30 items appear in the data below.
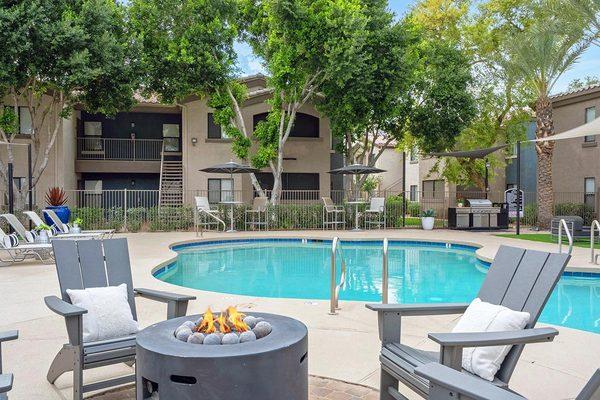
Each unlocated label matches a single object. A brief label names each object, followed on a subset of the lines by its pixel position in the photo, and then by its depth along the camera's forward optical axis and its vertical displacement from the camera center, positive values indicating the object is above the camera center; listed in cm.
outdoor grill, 1881 -79
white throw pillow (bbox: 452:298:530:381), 267 -80
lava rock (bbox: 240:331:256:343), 251 -74
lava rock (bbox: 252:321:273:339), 262 -73
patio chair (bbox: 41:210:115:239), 1116 -76
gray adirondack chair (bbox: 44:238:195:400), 305 -72
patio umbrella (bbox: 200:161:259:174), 1731 +106
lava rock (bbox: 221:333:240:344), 246 -73
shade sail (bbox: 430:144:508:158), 1672 +152
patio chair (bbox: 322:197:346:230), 1817 -71
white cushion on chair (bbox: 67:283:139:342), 339 -84
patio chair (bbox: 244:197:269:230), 1790 -74
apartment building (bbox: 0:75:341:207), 2089 +210
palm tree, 1672 +481
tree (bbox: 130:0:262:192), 1684 +548
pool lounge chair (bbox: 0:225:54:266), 948 -119
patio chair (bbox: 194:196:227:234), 1667 -63
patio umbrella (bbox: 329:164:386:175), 1781 +100
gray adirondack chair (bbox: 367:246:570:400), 248 -73
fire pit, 223 -83
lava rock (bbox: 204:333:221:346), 246 -73
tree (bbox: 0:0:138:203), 1377 +433
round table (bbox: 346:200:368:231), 1806 -63
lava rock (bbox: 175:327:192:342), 256 -74
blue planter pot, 1457 -43
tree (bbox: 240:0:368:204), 1590 +516
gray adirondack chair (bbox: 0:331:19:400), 193 -76
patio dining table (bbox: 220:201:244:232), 1716 -55
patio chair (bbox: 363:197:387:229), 1839 -70
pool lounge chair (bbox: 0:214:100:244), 1016 -61
